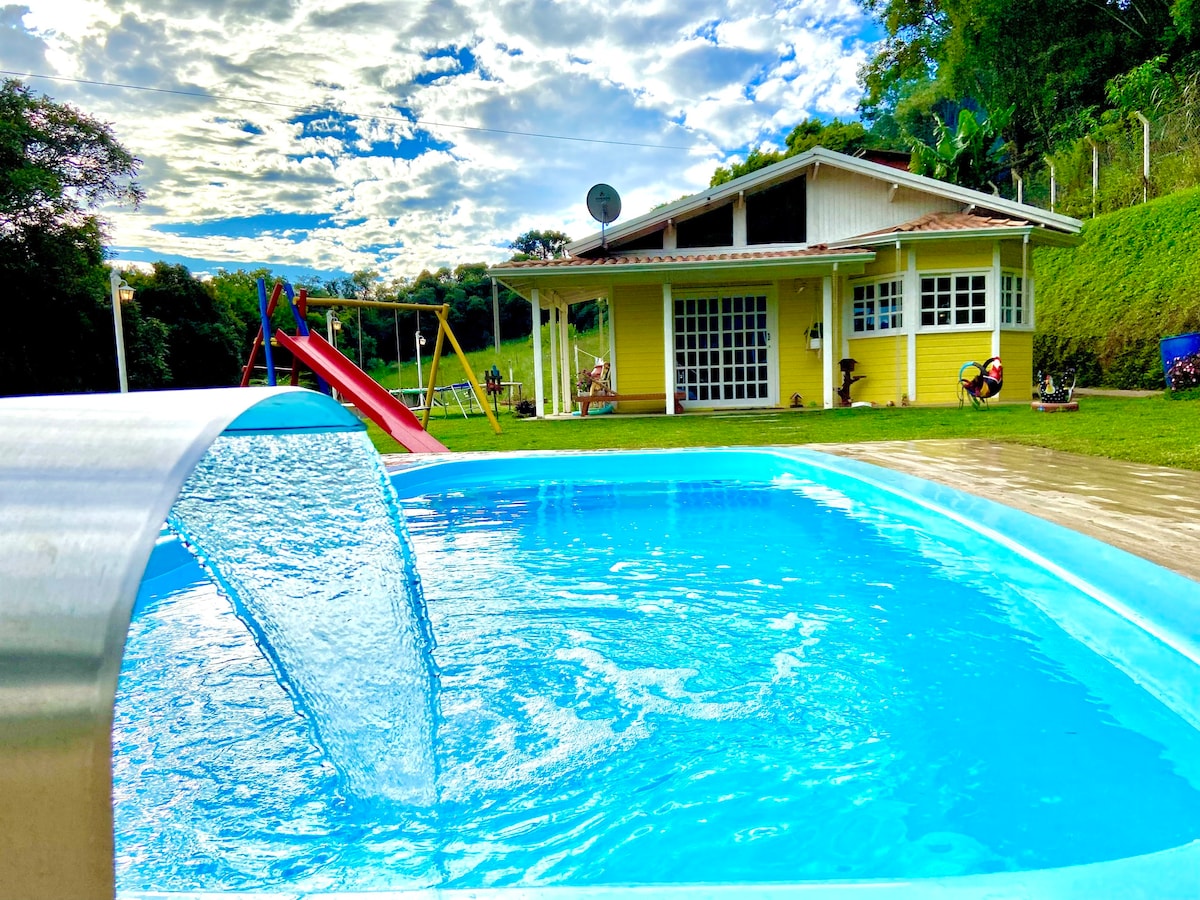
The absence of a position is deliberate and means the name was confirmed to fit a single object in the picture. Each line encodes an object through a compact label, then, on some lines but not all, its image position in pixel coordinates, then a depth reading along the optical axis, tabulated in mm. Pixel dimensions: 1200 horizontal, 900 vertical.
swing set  7707
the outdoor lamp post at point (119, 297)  12766
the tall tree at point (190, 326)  25891
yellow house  11977
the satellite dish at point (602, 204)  12273
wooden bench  11698
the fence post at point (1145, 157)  15211
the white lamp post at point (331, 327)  10047
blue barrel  10242
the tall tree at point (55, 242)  17938
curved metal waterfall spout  719
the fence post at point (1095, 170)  17391
